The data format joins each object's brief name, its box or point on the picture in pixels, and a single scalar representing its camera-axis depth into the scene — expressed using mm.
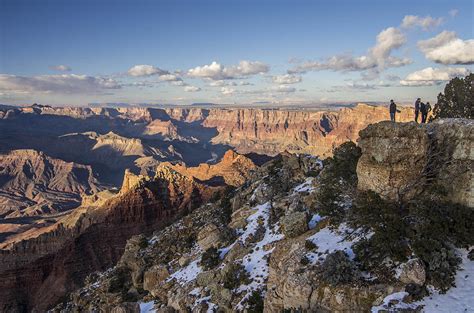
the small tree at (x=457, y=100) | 39031
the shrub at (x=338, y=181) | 27172
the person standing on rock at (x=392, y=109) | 34000
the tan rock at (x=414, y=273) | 19016
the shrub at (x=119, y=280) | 43250
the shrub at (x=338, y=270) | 19953
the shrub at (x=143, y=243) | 50094
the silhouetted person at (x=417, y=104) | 32669
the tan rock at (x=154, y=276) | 37875
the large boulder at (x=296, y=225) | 27219
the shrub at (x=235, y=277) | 27000
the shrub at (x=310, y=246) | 23703
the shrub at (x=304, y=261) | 22234
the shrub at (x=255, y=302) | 23781
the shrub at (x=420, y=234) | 19625
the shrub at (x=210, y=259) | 32688
